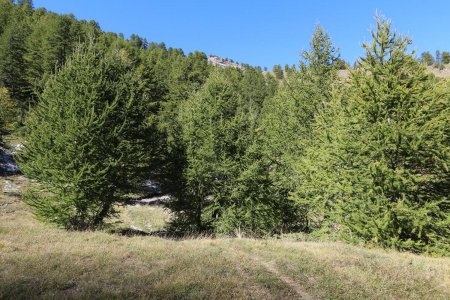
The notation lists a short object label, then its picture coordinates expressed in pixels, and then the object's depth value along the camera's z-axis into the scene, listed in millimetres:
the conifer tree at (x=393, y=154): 13242
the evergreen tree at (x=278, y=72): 182600
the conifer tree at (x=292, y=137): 21250
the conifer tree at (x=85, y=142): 16109
